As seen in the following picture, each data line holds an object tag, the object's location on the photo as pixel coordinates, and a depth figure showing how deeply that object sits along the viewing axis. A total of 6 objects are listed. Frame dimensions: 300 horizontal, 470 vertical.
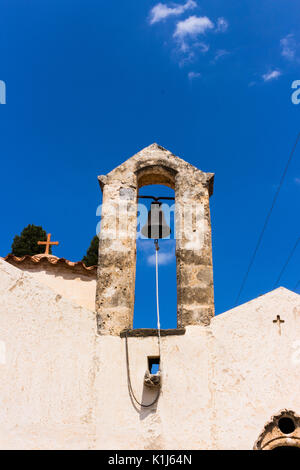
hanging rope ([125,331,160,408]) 4.24
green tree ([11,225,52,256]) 11.78
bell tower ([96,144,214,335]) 4.77
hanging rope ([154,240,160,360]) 4.59
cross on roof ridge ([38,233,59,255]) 9.86
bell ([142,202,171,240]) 5.47
